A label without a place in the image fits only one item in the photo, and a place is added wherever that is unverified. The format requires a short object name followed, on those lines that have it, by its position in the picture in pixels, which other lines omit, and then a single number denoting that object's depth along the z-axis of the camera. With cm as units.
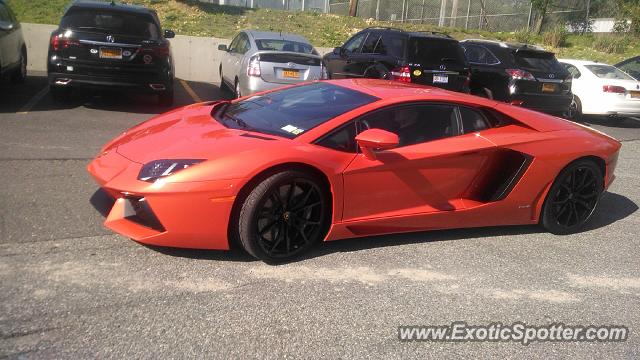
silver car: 997
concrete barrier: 1527
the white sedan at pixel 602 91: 1292
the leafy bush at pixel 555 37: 2419
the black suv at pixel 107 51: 909
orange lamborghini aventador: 389
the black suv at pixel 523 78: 1209
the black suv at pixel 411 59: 1035
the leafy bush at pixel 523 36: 2427
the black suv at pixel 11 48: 946
